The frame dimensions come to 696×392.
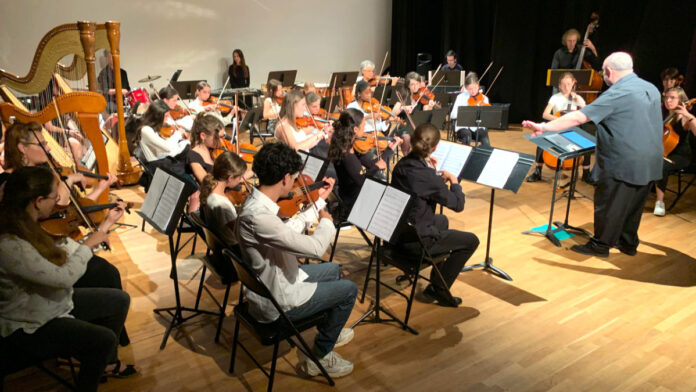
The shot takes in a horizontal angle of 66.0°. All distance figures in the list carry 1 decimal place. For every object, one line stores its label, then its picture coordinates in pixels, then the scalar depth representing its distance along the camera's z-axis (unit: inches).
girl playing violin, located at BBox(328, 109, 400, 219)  159.9
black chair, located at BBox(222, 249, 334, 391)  91.8
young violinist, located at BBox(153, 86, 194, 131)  218.2
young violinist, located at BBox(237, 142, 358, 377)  93.8
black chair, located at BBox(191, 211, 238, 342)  111.3
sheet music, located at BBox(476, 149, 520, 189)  145.1
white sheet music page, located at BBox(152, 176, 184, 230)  110.7
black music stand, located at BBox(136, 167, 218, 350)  109.7
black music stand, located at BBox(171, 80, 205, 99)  302.2
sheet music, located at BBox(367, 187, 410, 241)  109.7
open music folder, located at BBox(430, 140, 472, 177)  147.7
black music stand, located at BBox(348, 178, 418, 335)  109.7
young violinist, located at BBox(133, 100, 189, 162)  188.4
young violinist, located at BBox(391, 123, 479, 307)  127.8
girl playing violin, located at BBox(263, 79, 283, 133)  261.3
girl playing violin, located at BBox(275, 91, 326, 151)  195.3
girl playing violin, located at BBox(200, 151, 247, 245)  121.9
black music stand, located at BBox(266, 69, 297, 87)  351.3
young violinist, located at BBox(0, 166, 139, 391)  84.8
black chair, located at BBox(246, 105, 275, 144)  247.8
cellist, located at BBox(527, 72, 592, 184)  241.4
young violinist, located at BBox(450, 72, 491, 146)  273.4
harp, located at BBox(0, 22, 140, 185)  171.3
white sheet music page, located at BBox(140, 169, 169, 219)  116.1
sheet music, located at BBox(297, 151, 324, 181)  158.1
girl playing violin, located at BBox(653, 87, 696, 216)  195.2
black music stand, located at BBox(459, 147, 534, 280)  145.7
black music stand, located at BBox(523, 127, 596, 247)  166.8
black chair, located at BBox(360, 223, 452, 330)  124.2
